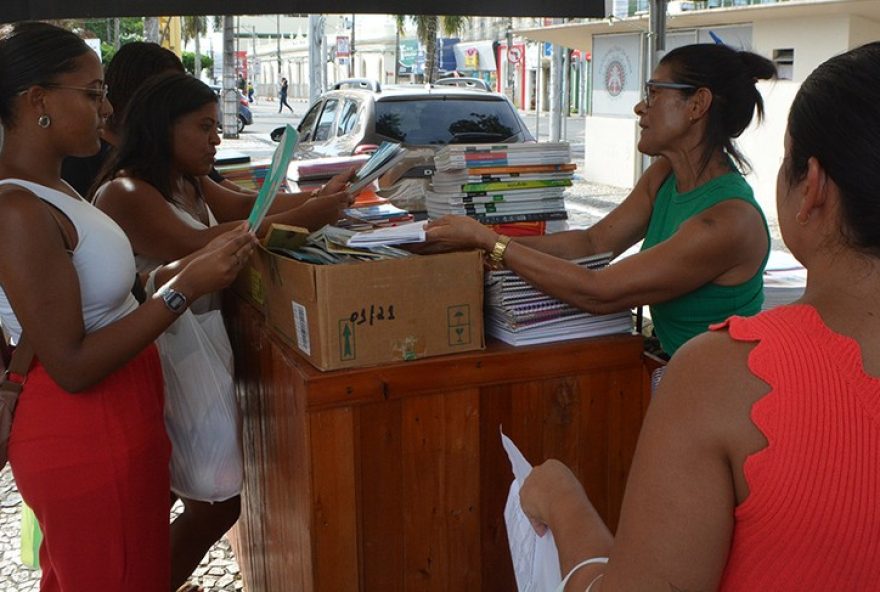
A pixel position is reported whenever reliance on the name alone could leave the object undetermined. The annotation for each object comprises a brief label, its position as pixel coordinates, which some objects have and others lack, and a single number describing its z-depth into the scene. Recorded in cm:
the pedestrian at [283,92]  3819
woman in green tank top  210
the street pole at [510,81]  3987
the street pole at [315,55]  2517
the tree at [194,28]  3850
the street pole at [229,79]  2200
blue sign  4806
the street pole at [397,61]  4148
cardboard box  192
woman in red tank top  96
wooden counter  200
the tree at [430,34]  3011
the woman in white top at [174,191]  254
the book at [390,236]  203
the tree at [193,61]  4867
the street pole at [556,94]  1692
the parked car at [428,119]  873
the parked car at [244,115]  2884
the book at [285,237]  211
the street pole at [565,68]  1855
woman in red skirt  189
